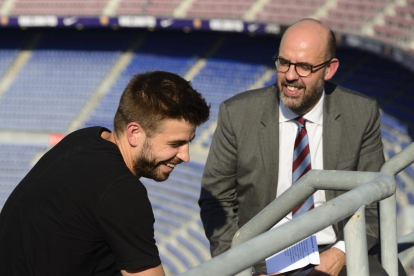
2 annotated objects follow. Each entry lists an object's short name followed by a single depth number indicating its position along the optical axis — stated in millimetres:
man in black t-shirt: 1821
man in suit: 2762
